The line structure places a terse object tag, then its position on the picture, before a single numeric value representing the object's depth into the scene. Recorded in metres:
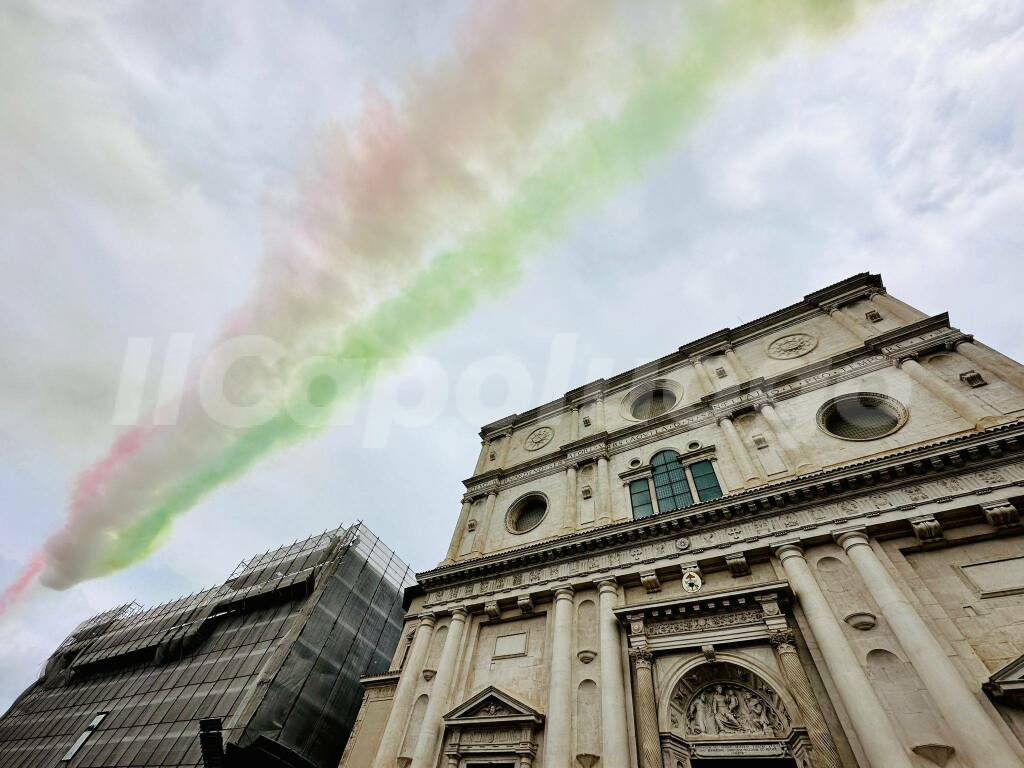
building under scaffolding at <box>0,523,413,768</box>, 19.69
